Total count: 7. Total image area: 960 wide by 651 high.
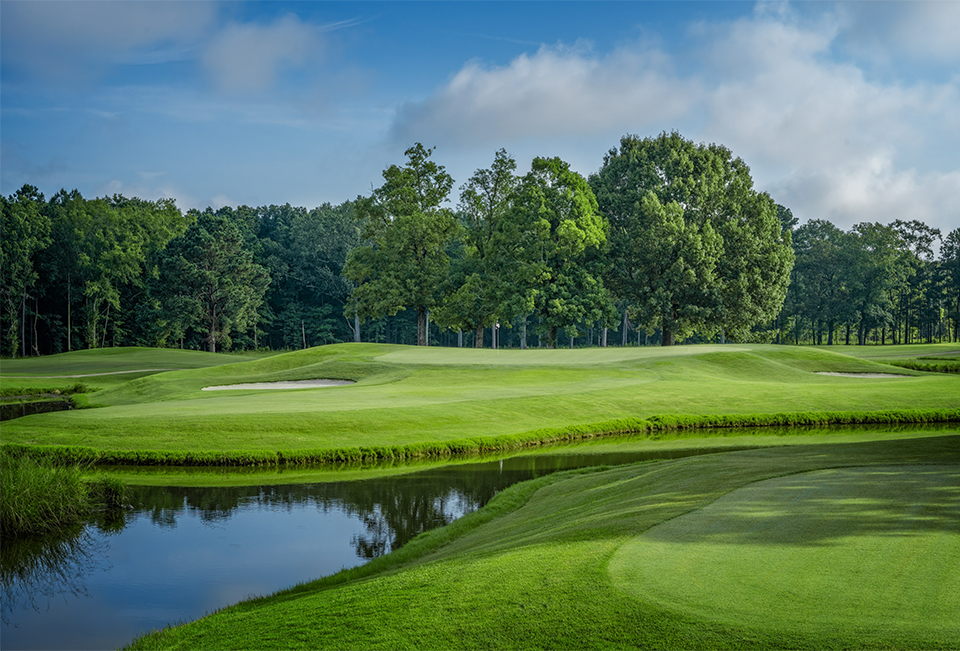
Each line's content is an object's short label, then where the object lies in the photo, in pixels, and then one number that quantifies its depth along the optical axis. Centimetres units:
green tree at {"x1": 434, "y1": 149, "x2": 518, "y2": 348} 5650
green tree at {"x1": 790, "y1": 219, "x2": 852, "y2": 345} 9731
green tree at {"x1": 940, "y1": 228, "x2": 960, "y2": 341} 10394
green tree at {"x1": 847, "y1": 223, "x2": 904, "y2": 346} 9525
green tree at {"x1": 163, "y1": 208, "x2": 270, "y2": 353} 7481
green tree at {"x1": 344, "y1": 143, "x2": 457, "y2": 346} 6062
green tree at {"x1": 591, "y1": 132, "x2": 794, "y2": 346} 5544
